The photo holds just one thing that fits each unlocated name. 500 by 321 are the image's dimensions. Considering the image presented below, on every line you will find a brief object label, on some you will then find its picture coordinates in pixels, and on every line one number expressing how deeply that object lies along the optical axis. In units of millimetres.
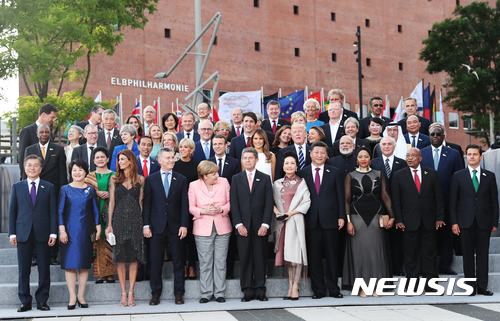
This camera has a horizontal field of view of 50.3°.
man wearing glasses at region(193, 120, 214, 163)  8781
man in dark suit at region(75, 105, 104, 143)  10070
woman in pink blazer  7660
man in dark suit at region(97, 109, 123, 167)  9258
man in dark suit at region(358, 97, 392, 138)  9891
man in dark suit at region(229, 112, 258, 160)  8828
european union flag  19484
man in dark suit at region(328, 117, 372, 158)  8773
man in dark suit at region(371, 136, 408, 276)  8352
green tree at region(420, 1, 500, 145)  34031
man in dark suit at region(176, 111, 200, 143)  9523
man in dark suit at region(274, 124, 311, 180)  8242
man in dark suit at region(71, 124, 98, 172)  8562
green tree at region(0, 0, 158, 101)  16375
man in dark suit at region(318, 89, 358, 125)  10000
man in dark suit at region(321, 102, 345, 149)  9406
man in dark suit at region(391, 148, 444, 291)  8031
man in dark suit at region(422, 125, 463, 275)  8594
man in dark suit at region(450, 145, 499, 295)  8086
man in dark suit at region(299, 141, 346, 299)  7863
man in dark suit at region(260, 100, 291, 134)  9859
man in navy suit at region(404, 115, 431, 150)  9156
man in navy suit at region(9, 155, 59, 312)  7156
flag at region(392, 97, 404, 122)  19712
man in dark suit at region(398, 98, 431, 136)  9859
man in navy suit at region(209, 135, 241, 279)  8148
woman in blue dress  7219
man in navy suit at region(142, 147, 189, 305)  7488
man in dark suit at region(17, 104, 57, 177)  8500
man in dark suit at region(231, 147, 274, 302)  7715
